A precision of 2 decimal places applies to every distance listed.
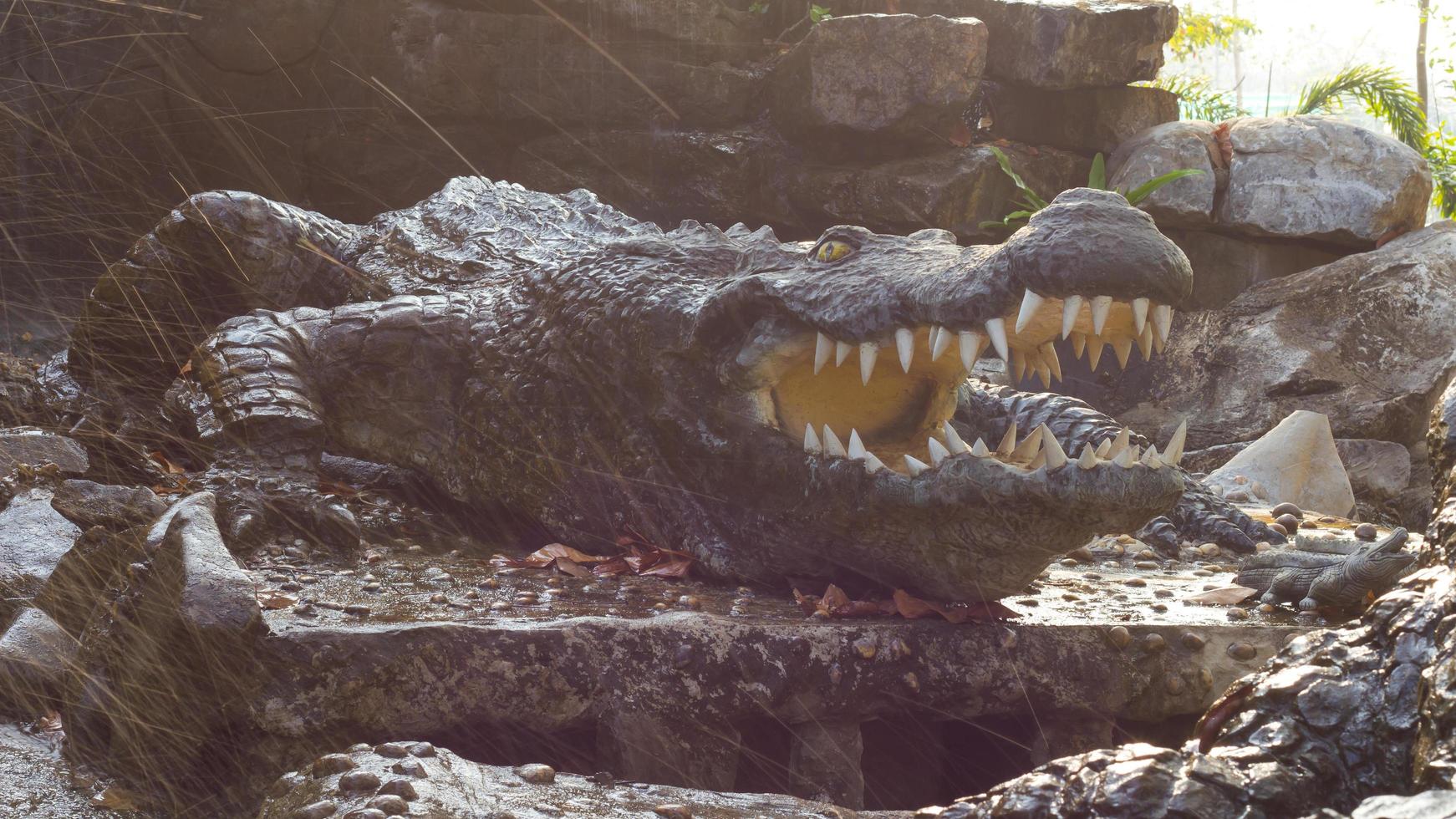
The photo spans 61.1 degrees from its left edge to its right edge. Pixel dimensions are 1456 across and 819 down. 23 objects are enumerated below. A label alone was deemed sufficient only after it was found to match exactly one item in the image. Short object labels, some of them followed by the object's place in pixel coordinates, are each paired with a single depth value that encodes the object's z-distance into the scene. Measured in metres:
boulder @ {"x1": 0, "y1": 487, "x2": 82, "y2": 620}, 3.00
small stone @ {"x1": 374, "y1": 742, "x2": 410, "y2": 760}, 1.99
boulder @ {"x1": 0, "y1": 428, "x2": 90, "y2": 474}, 3.78
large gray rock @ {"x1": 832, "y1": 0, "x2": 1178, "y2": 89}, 9.67
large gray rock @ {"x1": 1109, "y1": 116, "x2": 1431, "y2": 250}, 9.95
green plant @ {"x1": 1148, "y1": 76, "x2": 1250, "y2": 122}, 14.19
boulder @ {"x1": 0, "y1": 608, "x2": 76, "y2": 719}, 2.67
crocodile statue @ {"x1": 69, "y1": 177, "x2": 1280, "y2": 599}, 2.52
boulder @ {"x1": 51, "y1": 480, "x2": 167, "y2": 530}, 3.16
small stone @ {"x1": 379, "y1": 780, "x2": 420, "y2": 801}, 1.81
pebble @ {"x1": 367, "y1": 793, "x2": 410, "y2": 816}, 1.74
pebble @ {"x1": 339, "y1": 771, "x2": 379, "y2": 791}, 1.83
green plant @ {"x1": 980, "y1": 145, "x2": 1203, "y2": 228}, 9.30
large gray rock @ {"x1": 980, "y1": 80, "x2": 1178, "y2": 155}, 10.19
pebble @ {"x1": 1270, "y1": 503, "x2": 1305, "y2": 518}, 4.81
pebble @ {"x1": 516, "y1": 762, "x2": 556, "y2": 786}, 2.03
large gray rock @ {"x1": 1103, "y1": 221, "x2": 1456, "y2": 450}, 8.84
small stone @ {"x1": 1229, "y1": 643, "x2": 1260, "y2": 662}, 2.82
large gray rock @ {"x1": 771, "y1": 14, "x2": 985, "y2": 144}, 8.66
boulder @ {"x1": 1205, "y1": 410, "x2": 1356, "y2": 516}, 5.48
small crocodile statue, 3.05
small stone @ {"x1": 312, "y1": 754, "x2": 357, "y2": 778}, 1.93
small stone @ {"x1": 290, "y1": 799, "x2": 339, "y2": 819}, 1.76
